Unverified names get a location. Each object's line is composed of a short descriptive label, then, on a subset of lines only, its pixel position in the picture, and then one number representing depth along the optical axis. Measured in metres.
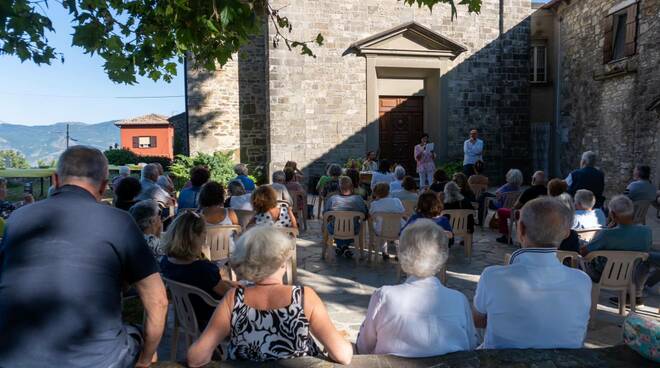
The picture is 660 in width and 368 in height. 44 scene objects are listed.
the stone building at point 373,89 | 12.72
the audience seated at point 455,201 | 6.11
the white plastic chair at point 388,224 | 5.74
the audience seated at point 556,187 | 5.25
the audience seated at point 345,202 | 5.93
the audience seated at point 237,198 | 5.73
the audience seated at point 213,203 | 4.53
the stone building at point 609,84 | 10.59
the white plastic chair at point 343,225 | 5.85
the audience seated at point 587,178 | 6.23
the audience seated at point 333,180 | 7.58
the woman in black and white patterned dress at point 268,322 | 1.97
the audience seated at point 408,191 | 6.57
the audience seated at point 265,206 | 4.84
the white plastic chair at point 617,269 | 3.90
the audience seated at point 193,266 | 2.87
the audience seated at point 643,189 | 6.15
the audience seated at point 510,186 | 7.26
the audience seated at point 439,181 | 7.05
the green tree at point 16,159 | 48.81
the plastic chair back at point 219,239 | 4.50
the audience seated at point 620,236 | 3.99
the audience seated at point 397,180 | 7.18
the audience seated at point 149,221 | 3.58
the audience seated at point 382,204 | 5.81
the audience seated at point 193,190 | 5.80
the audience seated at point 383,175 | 7.98
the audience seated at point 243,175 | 7.27
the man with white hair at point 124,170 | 7.28
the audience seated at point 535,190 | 6.09
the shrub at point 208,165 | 12.97
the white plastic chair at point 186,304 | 2.82
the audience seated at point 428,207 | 4.88
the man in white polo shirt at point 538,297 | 2.20
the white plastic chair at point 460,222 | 6.01
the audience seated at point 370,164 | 11.39
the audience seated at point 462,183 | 6.91
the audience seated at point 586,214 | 4.71
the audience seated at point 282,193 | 6.31
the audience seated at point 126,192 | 4.86
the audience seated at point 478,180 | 8.55
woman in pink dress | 11.38
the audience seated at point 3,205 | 5.92
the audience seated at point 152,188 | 6.07
